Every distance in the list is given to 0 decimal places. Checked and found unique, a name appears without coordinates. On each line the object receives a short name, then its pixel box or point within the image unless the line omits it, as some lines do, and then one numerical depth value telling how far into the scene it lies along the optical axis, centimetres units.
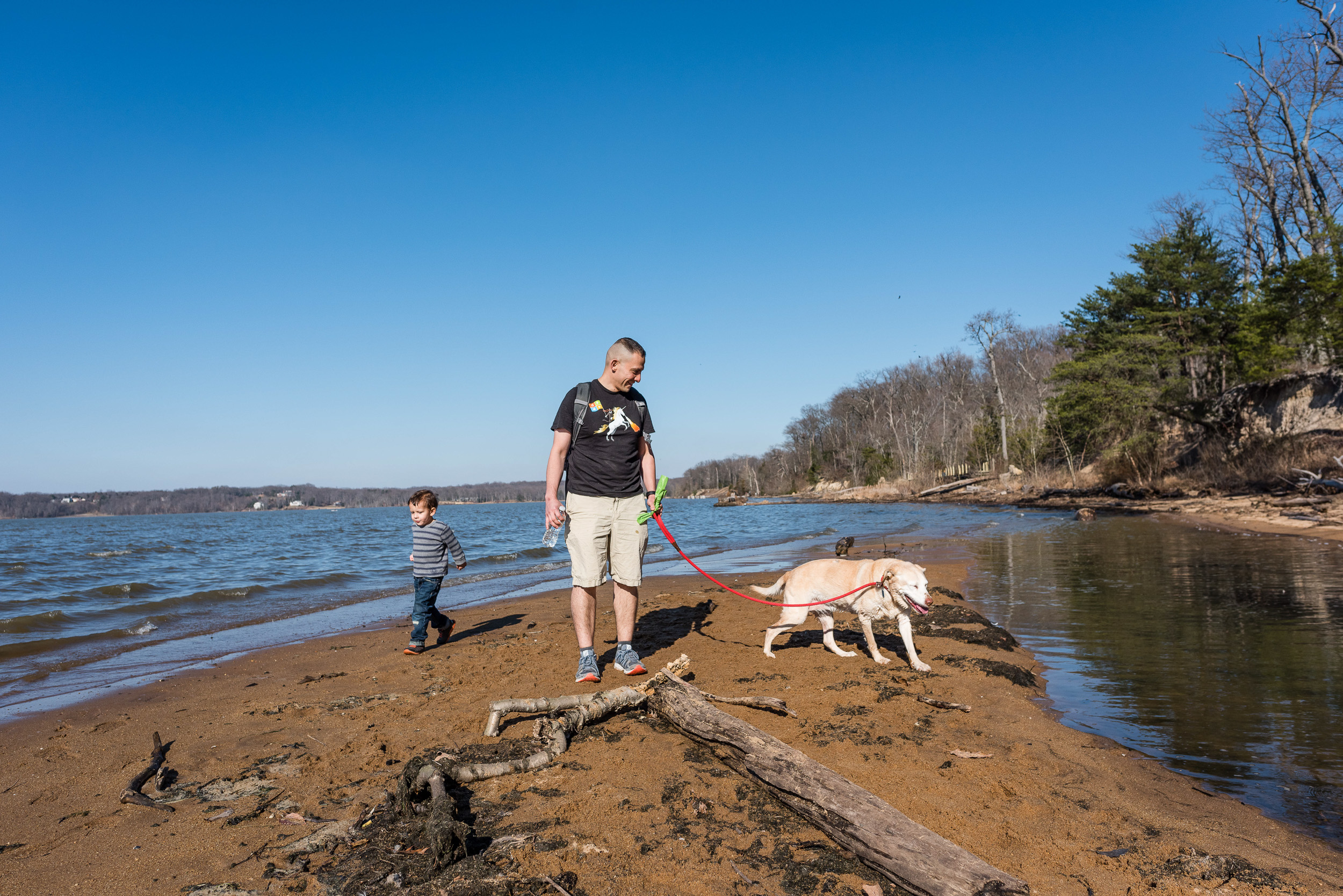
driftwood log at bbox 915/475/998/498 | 4956
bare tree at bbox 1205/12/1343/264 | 2567
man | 515
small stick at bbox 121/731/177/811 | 352
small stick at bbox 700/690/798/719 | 437
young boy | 728
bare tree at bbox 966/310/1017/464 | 4875
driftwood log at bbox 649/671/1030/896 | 228
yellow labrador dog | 543
